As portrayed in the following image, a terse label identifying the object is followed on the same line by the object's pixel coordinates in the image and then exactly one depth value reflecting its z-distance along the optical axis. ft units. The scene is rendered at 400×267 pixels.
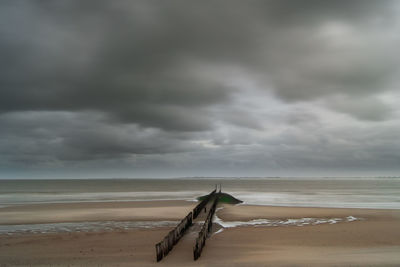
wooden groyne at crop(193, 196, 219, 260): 53.78
